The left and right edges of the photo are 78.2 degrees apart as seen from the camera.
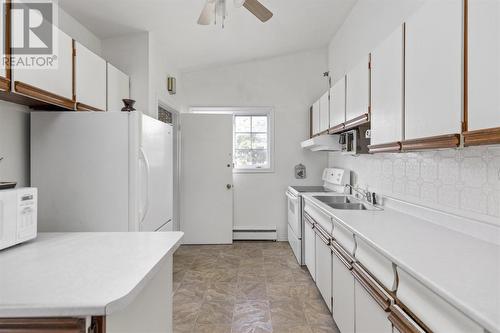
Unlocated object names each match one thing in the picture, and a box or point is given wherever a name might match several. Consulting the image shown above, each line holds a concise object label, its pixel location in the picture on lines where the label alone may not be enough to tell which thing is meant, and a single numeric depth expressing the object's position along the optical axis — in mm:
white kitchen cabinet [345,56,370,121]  2281
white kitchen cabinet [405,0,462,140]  1296
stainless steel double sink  2953
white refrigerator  2203
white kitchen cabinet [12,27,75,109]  1650
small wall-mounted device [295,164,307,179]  4902
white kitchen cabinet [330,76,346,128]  2910
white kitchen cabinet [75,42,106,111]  2196
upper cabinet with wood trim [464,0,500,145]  1091
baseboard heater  4938
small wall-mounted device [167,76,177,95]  3986
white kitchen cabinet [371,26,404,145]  1770
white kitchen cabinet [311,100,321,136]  4113
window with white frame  5059
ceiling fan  2064
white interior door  4730
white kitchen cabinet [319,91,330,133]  3535
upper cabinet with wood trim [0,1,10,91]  1510
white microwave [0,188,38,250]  1453
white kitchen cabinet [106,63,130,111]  2715
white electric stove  3764
